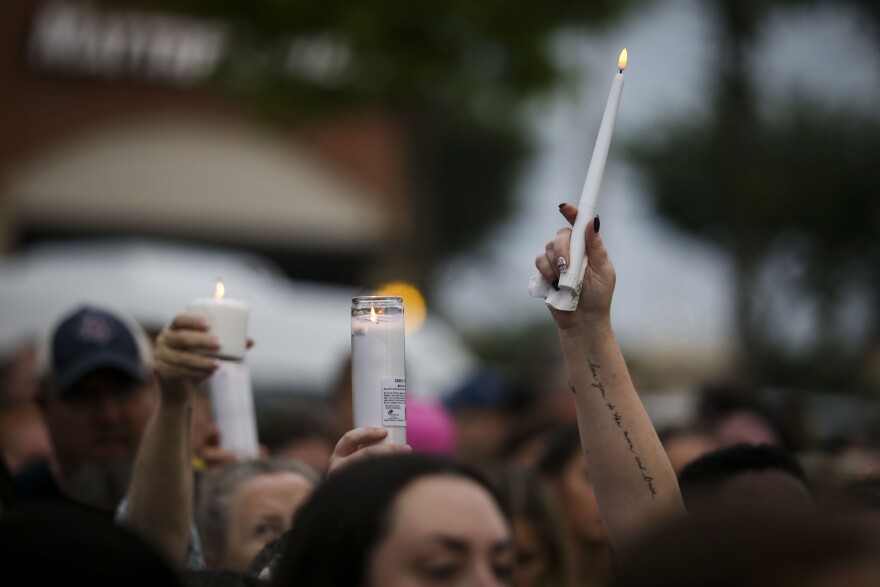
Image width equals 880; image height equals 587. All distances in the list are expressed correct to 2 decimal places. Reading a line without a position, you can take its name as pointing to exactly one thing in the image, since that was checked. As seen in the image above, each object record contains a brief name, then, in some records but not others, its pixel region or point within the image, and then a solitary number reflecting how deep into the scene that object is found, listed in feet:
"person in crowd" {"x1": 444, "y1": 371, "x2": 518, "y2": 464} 52.24
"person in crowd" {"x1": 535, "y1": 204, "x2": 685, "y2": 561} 17.31
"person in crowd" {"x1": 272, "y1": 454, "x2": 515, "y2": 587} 12.93
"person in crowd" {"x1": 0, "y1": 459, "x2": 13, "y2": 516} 20.48
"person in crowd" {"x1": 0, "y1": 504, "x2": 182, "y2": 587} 10.88
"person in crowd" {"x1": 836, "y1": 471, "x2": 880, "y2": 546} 16.48
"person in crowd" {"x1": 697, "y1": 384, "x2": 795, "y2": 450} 38.47
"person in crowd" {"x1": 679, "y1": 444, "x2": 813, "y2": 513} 21.30
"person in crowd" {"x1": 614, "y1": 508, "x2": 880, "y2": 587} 8.45
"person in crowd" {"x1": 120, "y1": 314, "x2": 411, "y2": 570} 20.36
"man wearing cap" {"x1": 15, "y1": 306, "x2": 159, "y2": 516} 25.30
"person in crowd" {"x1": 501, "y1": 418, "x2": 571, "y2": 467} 39.63
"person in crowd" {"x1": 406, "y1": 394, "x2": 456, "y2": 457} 37.76
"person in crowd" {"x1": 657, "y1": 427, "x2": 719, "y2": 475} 31.58
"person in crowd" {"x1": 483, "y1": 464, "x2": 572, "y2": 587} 28.53
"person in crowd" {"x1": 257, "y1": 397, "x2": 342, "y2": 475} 33.71
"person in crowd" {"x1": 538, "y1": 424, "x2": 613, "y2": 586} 31.50
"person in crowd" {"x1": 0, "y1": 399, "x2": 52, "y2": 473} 36.17
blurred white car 64.03
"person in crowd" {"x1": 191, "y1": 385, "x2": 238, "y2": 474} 24.86
